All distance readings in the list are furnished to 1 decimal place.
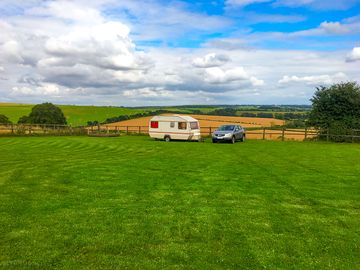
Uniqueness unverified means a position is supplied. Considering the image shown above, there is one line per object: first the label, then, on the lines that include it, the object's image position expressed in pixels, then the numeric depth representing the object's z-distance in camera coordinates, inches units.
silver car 1245.7
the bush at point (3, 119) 2430.4
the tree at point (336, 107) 1437.0
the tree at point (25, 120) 2657.5
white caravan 1331.2
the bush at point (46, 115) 2618.1
